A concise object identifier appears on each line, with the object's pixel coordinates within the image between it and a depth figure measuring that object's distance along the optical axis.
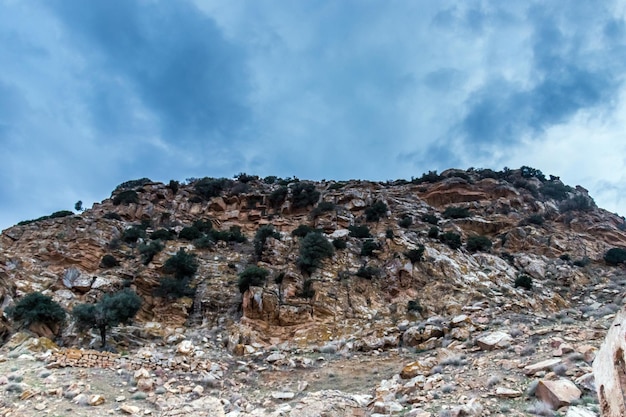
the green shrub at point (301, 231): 30.36
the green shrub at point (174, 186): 41.19
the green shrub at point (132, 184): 43.28
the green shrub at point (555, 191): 39.28
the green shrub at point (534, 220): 33.16
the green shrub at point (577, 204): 36.28
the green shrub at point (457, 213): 35.06
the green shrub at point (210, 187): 40.81
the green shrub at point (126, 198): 37.12
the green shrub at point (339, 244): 26.48
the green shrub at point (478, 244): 28.38
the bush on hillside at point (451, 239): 27.89
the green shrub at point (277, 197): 39.47
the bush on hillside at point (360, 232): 29.47
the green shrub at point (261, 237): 26.81
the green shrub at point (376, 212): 33.44
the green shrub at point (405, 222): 31.79
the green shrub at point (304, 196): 38.50
